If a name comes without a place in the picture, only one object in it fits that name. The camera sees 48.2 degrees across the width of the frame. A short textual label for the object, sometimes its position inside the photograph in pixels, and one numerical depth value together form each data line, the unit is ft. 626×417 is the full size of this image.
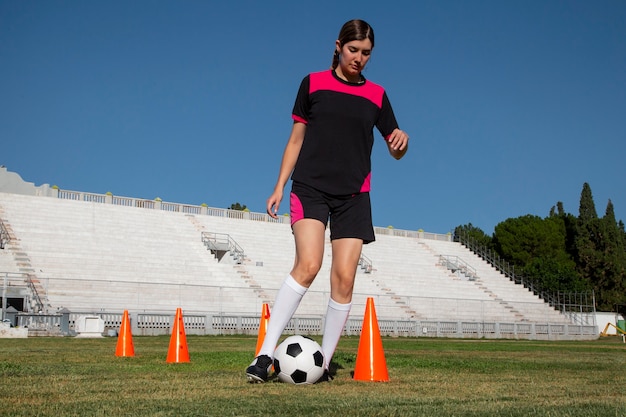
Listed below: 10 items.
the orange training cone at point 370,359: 16.34
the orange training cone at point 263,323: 22.93
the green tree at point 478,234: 228.74
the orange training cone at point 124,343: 27.76
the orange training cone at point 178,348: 23.00
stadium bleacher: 84.79
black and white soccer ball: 15.25
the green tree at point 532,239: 206.08
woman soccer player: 16.26
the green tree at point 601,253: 169.78
